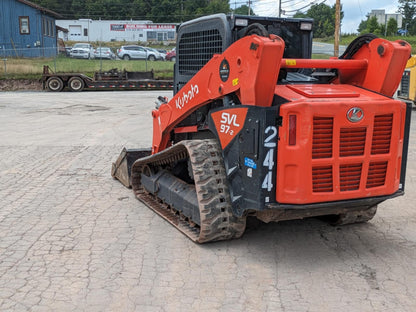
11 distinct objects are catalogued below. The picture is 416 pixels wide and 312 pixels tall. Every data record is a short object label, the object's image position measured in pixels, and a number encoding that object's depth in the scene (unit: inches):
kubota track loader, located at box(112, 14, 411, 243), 162.9
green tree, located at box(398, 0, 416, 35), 3795.3
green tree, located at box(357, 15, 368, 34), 4240.2
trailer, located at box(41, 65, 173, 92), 1067.3
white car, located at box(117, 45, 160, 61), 1712.6
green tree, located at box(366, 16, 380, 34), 2369.1
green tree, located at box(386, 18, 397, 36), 2351.1
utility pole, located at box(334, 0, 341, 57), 1078.4
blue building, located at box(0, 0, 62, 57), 1739.7
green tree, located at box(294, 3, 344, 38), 3160.4
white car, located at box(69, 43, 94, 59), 1679.4
